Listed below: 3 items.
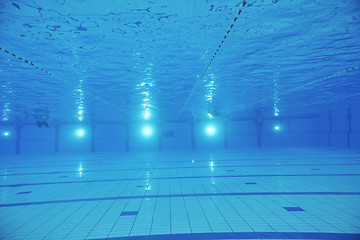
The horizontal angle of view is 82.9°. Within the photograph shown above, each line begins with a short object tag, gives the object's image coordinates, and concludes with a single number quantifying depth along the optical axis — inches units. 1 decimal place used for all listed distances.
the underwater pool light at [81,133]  961.5
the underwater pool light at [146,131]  970.7
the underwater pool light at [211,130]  989.2
